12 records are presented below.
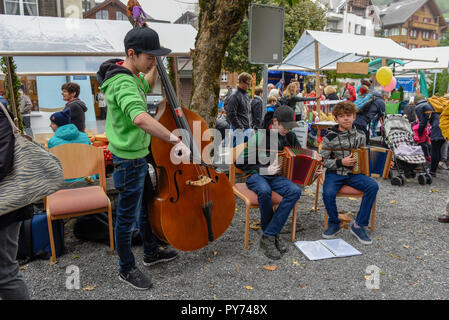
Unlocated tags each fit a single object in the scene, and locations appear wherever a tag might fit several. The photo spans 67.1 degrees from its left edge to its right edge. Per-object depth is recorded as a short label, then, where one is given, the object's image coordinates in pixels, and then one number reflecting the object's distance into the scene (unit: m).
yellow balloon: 8.55
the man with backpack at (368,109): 6.93
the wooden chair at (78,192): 3.35
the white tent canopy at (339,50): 7.46
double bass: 2.79
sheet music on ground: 3.55
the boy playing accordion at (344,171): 3.95
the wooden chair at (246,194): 3.66
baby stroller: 6.57
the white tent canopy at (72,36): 4.78
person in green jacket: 2.39
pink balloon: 9.55
